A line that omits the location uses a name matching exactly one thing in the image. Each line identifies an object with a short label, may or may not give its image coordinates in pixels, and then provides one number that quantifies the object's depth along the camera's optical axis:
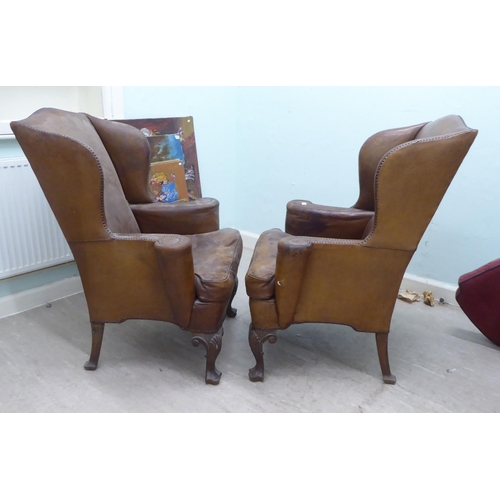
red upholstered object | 2.22
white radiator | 2.21
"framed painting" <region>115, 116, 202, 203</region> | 2.81
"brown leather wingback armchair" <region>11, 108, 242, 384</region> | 1.65
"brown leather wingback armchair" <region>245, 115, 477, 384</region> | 1.63
